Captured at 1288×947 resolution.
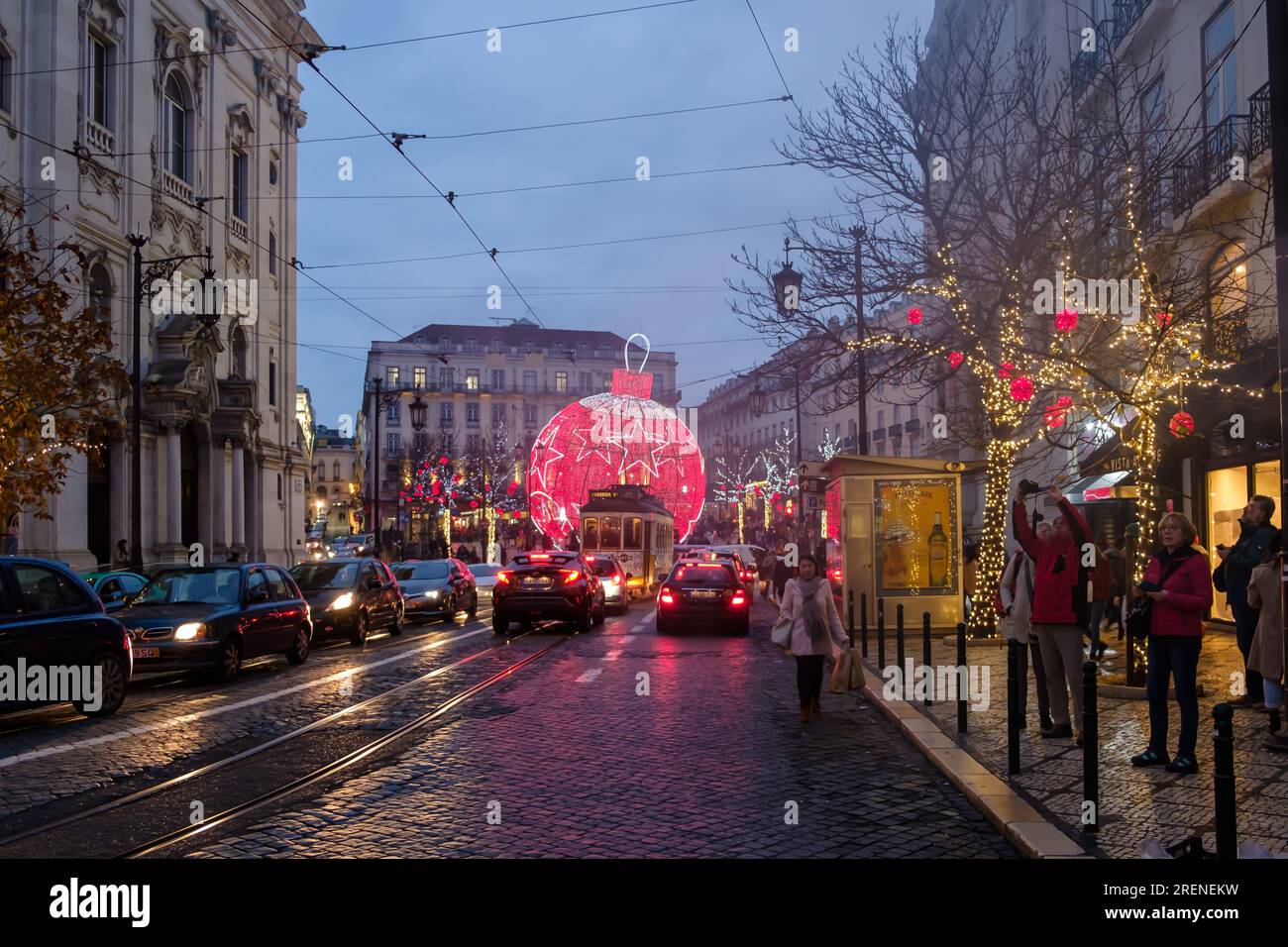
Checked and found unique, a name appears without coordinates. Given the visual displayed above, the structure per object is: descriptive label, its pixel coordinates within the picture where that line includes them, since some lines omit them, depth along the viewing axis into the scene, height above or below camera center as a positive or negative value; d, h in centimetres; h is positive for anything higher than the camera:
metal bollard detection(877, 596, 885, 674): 1458 -151
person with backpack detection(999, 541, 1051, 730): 1018 -71
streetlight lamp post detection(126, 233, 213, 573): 2214 +157
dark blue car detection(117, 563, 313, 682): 1421 -111
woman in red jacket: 805 -77
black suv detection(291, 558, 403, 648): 2073 -124
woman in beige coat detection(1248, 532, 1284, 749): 915 -93
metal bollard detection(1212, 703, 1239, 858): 492 -114
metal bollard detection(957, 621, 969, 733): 990 -129
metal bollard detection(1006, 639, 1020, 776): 808 -133
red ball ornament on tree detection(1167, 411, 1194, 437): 1223 +91
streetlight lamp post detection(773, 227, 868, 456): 1705 +344
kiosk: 1975 -25
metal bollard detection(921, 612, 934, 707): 1186 -119
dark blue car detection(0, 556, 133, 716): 1039 -99
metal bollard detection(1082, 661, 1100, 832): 648 -133
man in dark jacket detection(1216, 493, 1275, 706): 1048 -53
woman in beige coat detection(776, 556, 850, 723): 1139 -102
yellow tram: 3597 -18
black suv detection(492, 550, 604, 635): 2239 -130
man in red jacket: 923 -66
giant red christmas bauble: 3803 +231
